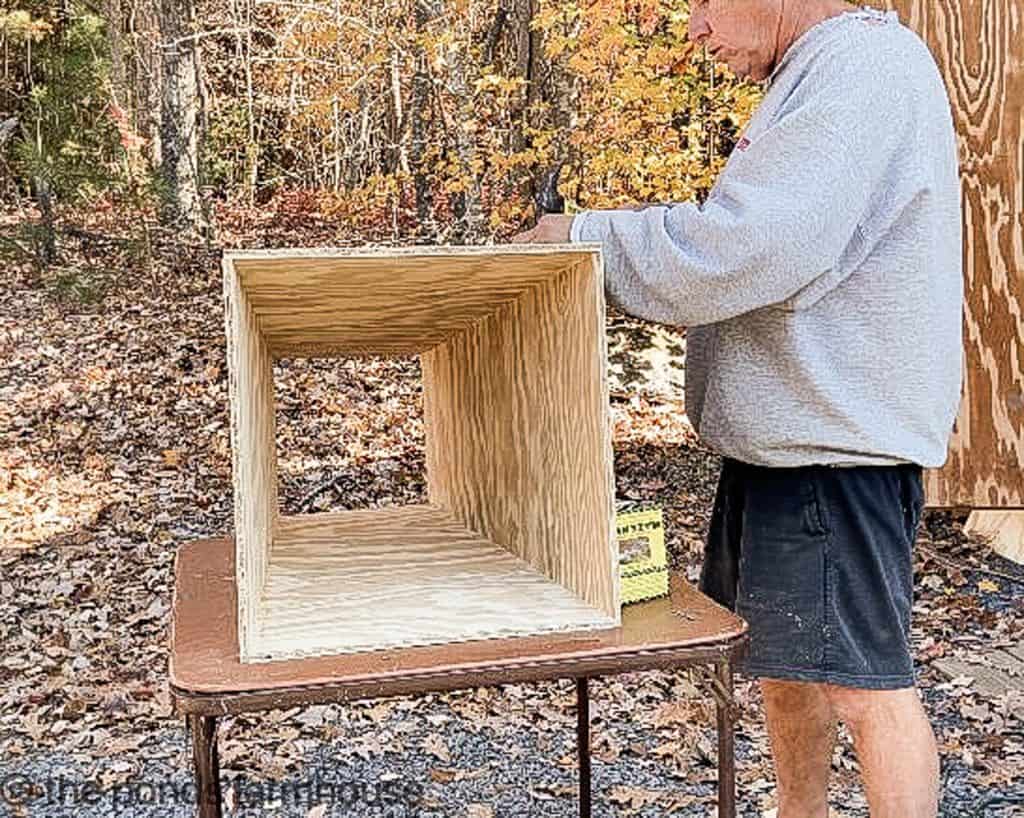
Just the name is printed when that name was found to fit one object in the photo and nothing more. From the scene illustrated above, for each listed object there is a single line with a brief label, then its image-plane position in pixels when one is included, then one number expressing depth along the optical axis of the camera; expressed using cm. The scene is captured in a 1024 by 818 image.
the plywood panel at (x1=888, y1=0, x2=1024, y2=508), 285
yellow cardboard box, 177
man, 161
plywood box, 158
